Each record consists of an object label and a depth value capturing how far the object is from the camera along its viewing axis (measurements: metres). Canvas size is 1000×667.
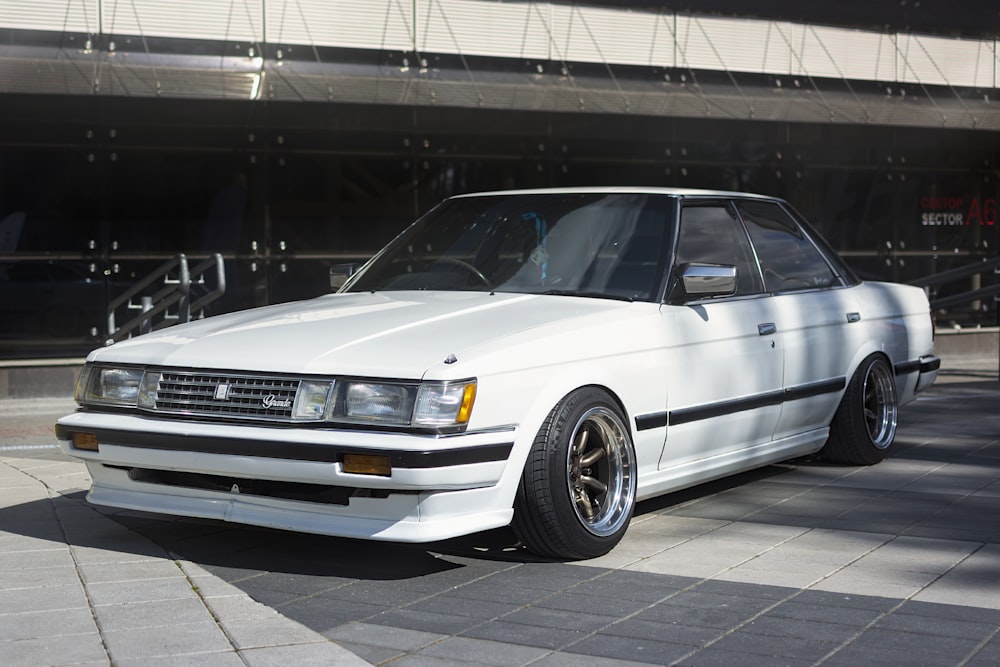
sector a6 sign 17.72
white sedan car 4.79
